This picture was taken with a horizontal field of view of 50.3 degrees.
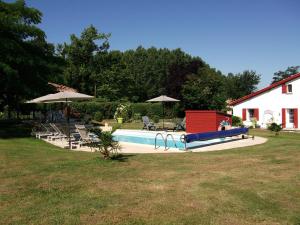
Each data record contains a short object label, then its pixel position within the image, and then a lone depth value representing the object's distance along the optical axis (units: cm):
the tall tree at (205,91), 3531
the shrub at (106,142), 1017
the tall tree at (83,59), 5322
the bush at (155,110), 3866
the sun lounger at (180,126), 2297
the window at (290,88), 2849
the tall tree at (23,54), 1741
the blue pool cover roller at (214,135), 1391
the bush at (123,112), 3284
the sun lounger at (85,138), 1447
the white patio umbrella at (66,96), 1445
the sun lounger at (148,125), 2369
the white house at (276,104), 2809
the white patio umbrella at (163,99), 2445
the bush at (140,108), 3738
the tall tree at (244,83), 5306
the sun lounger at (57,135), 1653
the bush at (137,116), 3444
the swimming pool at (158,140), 1564
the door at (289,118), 2848
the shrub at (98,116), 3139
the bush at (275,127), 1977
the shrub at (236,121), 2828
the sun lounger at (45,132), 1706
